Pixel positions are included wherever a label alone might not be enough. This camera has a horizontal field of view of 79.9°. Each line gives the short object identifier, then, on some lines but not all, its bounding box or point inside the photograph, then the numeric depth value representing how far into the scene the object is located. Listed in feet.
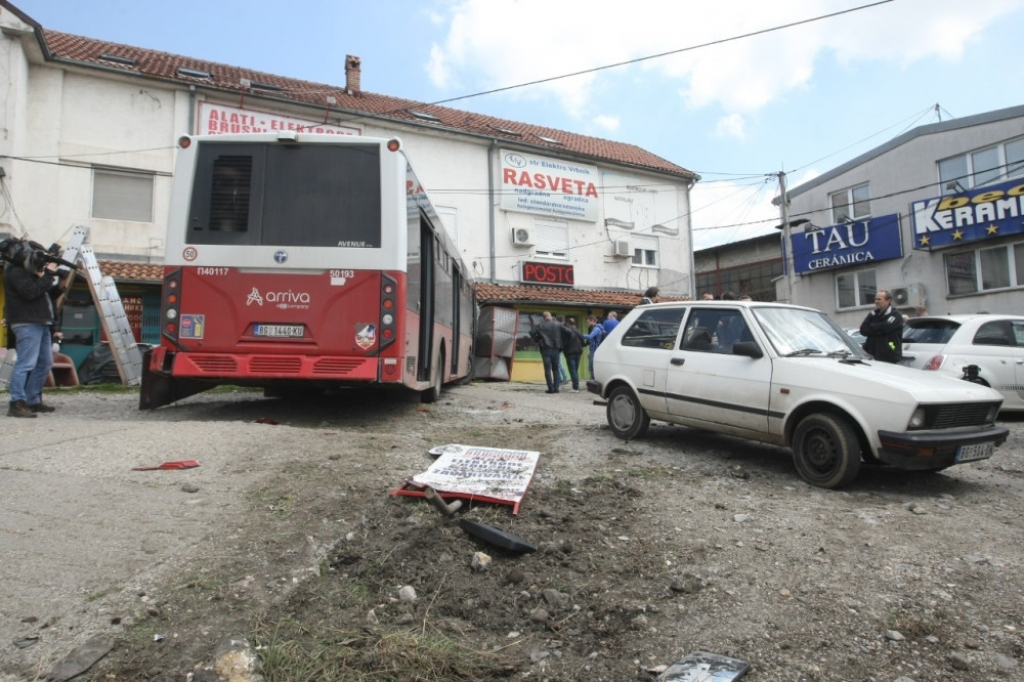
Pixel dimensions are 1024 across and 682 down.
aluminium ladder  33.53
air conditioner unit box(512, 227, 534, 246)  71.82
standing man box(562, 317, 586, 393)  43.21
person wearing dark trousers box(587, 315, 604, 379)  43.65
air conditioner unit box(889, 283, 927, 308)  63.41
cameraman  20.44
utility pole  71.00
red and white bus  20.93
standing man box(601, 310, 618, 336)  42.47
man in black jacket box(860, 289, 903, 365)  24.98
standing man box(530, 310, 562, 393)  42.37
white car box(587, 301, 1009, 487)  14.46
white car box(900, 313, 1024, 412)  27.53
